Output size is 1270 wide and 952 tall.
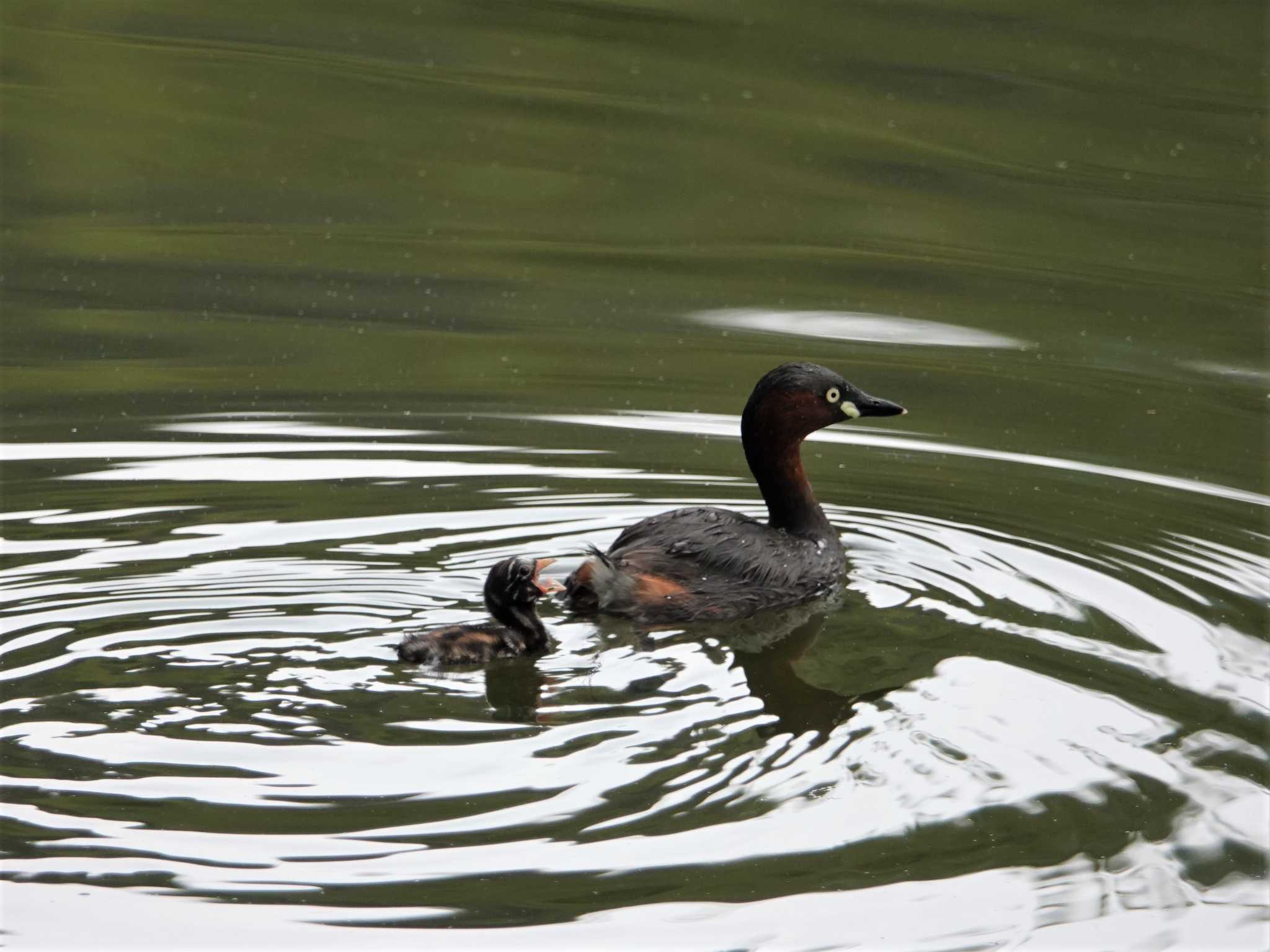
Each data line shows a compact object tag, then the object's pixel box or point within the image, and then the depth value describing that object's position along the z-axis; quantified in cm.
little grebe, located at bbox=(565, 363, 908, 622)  1449
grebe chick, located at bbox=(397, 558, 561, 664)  1305
